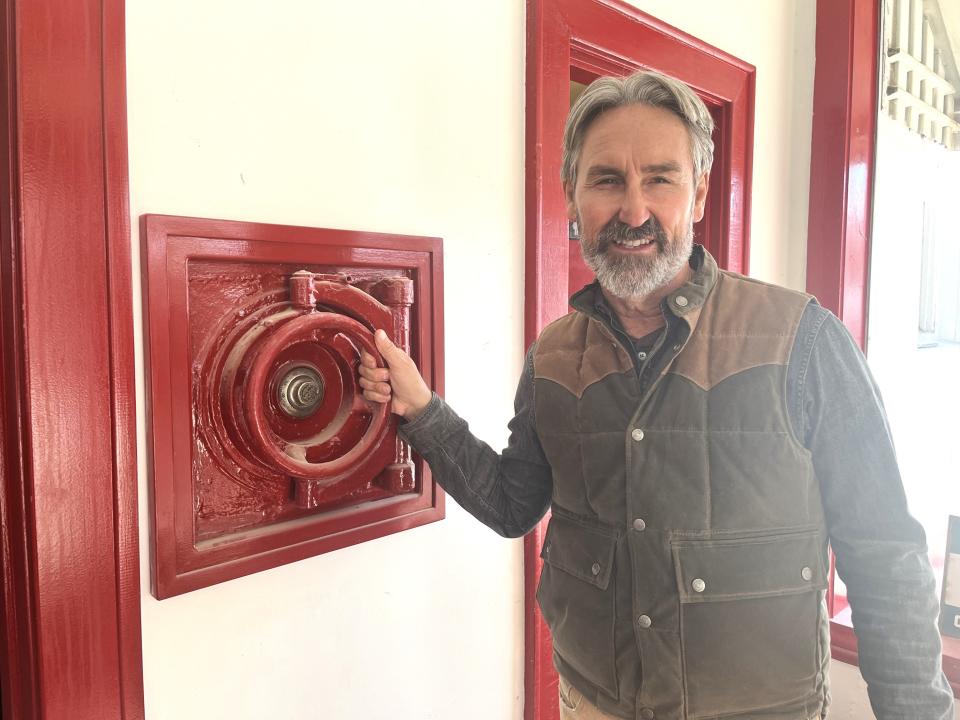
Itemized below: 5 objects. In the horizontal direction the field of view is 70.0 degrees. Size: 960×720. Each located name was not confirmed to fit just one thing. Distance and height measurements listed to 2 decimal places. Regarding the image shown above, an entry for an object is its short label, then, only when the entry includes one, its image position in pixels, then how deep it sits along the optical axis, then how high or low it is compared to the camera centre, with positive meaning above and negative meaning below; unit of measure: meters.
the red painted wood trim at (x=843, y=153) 2.32 +0.57
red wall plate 1.03 -0.12
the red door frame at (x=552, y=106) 1.57 +0.49
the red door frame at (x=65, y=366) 0.89 -0.06
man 1.08 -0.26
